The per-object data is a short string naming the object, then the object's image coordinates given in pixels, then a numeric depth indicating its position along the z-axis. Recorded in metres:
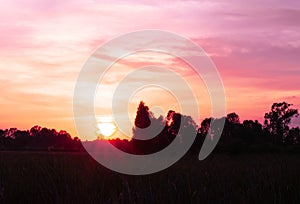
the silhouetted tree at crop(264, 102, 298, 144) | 72.94
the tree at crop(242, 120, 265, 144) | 61.24
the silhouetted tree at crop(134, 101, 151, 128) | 49.31
